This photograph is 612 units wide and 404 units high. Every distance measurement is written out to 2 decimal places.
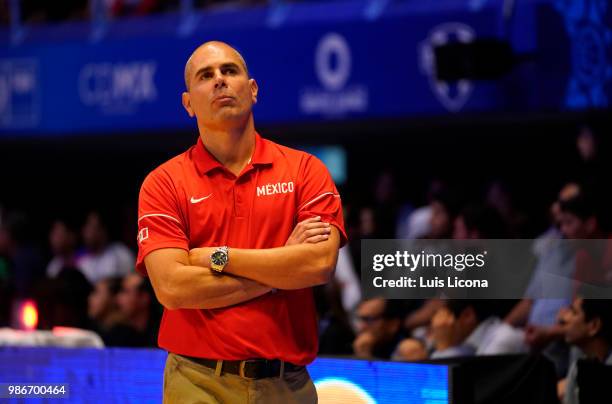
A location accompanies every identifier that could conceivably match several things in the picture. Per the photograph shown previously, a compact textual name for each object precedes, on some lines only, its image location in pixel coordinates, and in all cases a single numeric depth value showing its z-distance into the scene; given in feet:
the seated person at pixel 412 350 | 42.63
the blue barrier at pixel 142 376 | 34.78
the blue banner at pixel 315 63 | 65.16
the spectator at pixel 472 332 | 42.42
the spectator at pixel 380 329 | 46.32
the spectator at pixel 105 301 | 57.52
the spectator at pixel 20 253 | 81.05
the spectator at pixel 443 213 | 57.82
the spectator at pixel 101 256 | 76.84
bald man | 27.76
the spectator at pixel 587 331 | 40.24
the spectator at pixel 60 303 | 47.73
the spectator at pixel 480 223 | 48.06
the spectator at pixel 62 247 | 80.37
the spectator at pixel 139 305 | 54.39
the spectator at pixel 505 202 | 66.80
